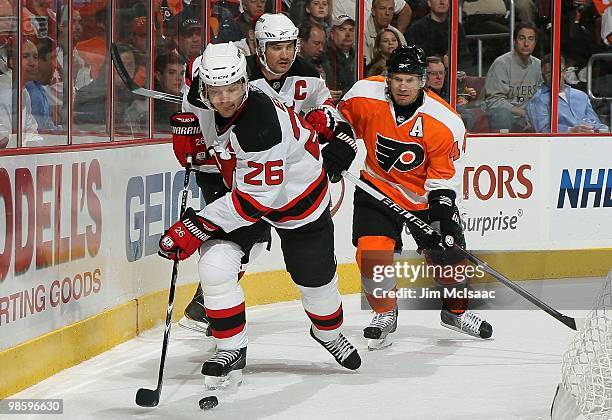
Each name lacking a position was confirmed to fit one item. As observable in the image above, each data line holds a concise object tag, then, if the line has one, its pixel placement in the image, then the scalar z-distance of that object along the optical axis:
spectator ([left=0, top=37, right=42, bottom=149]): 7.96
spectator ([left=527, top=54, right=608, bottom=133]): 13.45
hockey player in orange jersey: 9.52
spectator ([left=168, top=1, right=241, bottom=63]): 11.37
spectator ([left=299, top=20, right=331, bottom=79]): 12.66
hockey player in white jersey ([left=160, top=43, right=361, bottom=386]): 7.62
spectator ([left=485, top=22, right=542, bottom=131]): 13.42
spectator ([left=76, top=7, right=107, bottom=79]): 9.42
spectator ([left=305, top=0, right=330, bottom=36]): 12.62
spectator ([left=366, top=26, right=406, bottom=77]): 12.91
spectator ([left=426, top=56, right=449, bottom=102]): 13.20
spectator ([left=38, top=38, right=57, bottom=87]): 8.60
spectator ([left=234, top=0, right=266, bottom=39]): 12.13
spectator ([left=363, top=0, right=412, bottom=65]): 12.92
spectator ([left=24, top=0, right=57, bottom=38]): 8.35
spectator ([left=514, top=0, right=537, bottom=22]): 13.41
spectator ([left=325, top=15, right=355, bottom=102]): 12.80
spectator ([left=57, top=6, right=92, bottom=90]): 8.97
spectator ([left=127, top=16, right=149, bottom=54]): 10.40
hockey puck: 7.53
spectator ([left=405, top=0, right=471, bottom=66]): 13.05
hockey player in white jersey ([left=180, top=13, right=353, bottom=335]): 9.05
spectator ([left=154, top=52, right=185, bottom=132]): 10.96
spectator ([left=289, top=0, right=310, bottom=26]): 12.48
